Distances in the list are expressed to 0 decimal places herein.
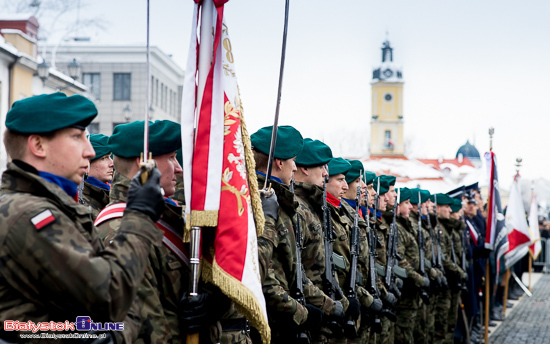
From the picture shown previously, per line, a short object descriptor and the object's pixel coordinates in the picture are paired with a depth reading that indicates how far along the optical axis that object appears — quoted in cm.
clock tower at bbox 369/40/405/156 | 11606
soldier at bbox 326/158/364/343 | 582
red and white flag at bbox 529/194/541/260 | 2042
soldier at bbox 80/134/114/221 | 540
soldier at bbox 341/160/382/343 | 628
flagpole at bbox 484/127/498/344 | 1188
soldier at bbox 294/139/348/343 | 522
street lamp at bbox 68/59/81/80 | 1869
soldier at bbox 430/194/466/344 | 1054
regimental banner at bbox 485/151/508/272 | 1241
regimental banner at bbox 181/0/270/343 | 345
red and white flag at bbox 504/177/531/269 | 1410
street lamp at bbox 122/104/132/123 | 1920
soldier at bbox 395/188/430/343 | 858
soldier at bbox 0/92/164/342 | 257
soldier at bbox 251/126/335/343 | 445
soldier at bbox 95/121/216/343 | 326
